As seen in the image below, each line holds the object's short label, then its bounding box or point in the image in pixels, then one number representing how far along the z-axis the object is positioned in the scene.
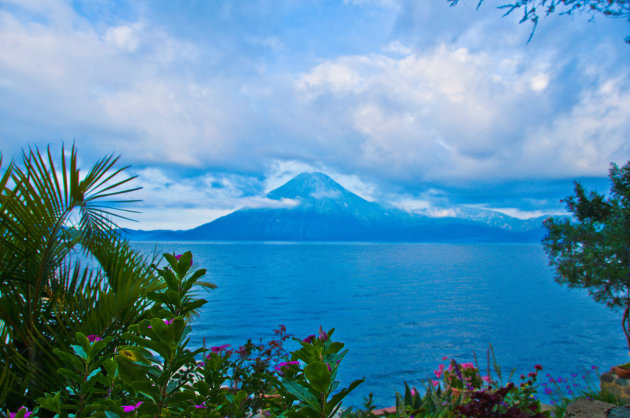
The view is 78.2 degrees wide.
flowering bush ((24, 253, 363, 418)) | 0.65
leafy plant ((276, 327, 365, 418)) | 0.60
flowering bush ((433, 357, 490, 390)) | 4.53
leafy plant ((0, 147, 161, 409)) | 2.61
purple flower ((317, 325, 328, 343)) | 0.77
